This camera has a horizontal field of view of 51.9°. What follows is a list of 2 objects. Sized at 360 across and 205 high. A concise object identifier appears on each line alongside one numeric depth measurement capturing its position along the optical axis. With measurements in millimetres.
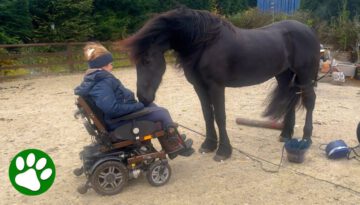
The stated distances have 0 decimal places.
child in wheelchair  3113
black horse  3375
